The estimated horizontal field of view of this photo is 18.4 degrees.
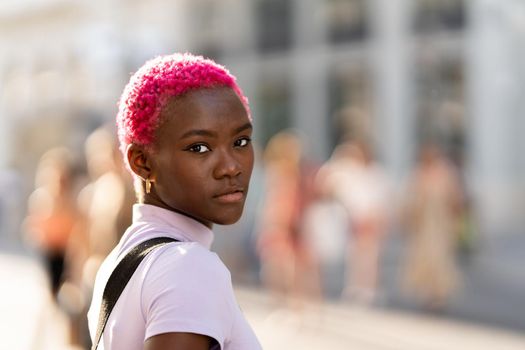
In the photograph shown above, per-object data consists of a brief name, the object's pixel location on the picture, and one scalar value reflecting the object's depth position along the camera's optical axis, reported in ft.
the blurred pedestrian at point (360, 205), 63.41
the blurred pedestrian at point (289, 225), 56.00
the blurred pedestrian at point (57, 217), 41.05
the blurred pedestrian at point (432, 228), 54.70
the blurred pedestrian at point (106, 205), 29.38
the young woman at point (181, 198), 8.67
